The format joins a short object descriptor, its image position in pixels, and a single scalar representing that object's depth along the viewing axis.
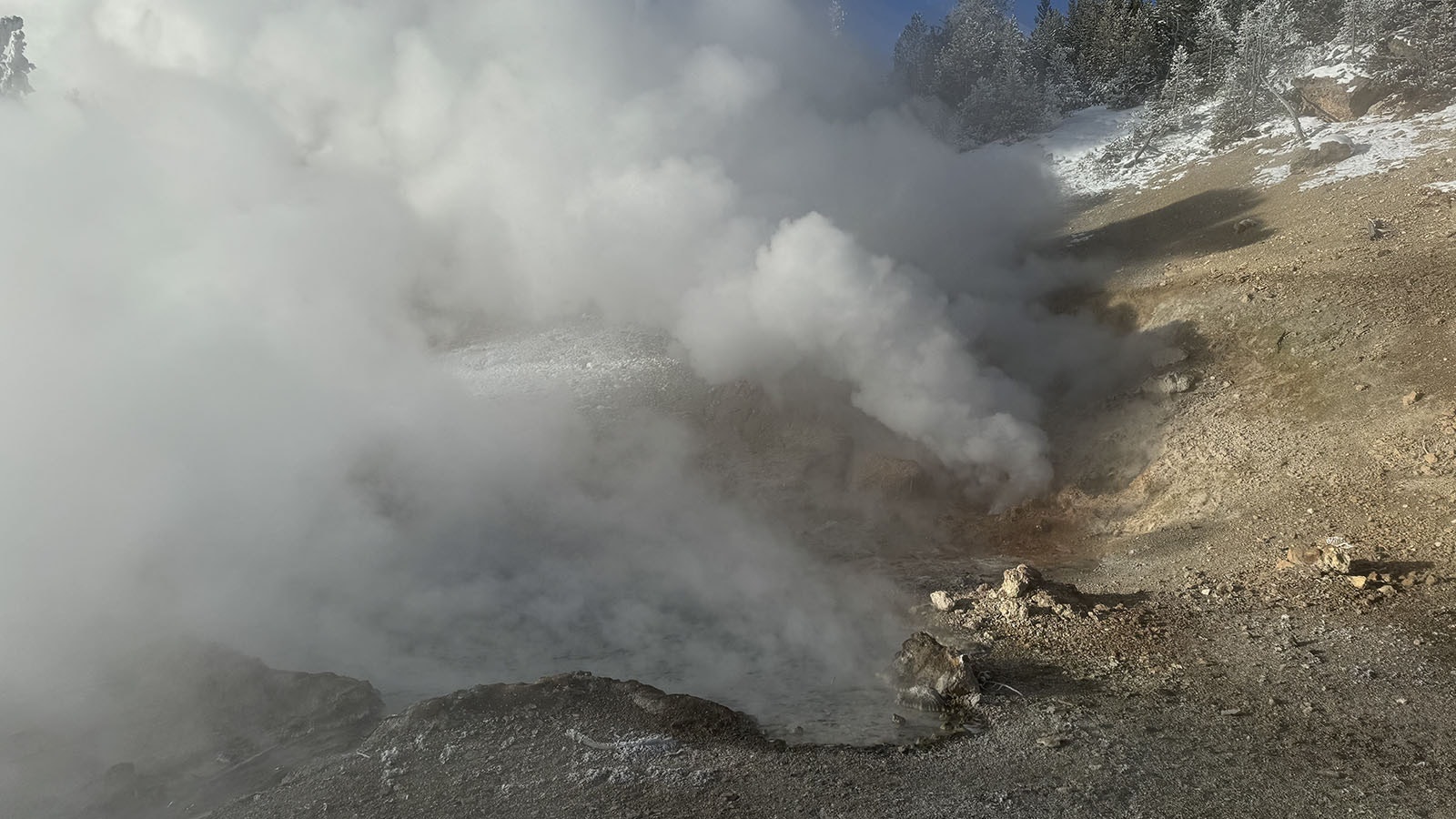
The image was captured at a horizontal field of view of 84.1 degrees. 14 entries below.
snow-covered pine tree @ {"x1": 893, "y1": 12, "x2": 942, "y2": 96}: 34.03
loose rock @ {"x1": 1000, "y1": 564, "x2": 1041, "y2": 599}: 6.25
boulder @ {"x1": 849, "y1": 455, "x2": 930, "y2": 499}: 9.62
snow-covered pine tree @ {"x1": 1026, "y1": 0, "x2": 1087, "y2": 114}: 28.64
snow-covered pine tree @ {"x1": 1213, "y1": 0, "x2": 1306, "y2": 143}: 19.44
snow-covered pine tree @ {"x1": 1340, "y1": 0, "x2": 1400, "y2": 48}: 19.03
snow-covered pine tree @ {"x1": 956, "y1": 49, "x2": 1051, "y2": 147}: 27.08
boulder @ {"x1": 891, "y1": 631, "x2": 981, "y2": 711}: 4.96
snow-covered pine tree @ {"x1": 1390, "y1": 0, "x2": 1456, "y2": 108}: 16.38
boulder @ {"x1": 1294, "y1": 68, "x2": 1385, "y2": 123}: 17.55
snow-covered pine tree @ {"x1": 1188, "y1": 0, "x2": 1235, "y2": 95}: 23.05
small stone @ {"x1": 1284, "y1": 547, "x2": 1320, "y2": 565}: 6.17
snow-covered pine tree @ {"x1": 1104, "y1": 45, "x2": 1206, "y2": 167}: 21.35
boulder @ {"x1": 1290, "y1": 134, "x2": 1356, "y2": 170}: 15.16
